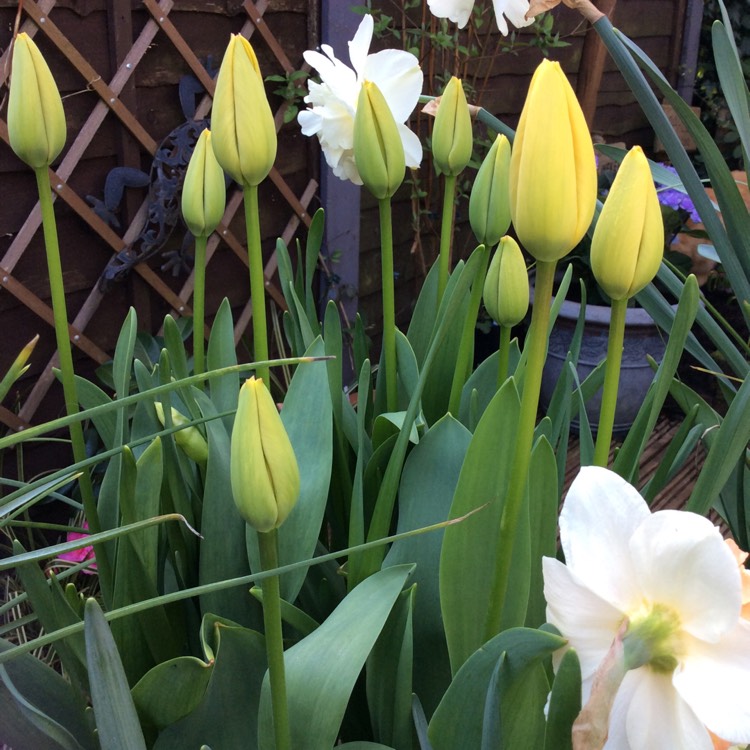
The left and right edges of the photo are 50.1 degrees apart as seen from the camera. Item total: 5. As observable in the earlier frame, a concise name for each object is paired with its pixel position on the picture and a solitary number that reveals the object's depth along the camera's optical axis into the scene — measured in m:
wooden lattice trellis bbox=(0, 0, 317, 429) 1.31
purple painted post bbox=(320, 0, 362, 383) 1.80
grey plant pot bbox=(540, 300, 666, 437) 2.09
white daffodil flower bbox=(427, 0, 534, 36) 0.60
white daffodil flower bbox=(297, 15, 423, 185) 0.62
